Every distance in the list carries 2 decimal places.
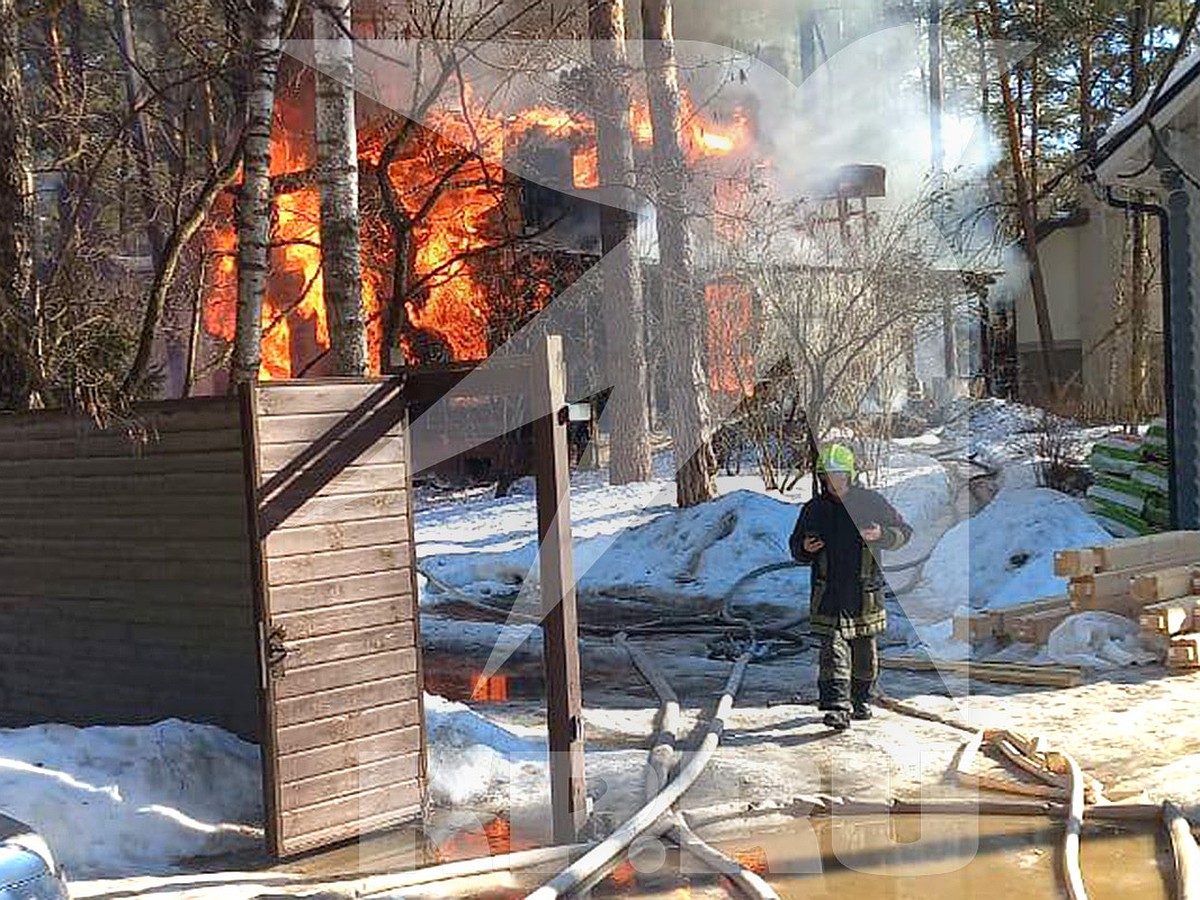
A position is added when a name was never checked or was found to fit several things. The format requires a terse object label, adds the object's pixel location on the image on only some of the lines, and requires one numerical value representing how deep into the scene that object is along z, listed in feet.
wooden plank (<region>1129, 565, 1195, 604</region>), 28.71
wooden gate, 18.49
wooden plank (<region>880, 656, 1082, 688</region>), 27.09
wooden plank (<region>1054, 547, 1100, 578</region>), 29.76
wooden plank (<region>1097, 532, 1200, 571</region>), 30.19
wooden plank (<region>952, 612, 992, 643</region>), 31.22
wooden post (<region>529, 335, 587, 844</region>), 18.76
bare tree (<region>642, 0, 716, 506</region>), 57.36
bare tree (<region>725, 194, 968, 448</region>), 55.83
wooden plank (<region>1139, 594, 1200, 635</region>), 27.99
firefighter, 24.58
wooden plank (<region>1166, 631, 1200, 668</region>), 27.30
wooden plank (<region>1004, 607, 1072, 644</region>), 30.12
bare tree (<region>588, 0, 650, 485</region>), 58.49
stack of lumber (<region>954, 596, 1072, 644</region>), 30.19
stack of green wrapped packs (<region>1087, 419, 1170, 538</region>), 41.16
